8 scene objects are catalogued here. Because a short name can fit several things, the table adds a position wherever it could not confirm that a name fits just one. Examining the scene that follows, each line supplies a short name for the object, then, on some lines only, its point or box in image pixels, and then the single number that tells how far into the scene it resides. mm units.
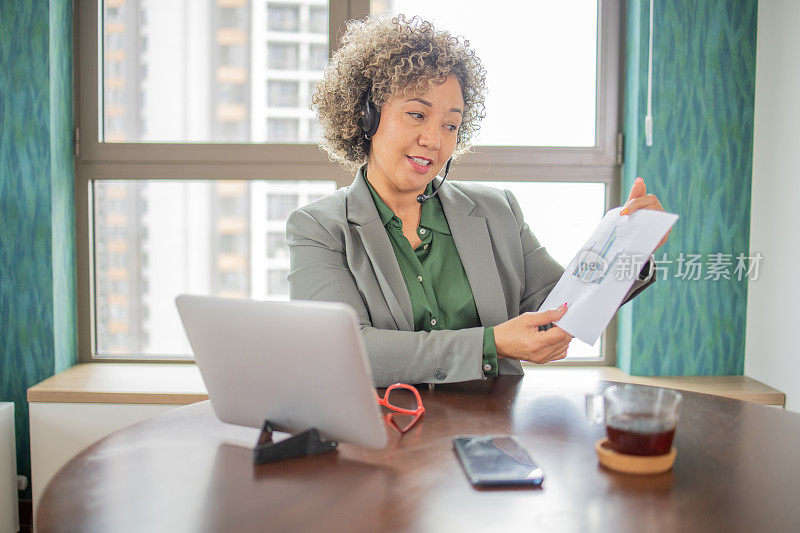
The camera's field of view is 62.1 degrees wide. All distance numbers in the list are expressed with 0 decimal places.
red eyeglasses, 1051
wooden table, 741
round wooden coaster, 851
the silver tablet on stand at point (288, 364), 810
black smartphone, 820
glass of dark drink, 852
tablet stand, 904
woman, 1510
